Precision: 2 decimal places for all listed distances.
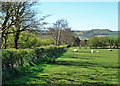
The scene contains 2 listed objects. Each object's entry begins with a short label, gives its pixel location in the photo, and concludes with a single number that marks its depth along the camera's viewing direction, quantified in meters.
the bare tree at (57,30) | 46.55
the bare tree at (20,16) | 15.51
